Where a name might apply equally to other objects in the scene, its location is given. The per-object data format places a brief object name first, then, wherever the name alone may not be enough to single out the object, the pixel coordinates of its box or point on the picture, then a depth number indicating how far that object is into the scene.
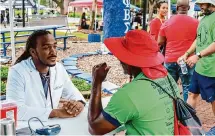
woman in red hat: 1.91
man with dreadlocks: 2.53
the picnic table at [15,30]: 10.04
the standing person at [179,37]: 4.64
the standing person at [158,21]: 5.56
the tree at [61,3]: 31.72
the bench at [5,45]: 9.96
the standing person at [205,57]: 3.87
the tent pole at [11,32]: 5.38
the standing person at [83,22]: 22.64
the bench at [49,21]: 13.99
